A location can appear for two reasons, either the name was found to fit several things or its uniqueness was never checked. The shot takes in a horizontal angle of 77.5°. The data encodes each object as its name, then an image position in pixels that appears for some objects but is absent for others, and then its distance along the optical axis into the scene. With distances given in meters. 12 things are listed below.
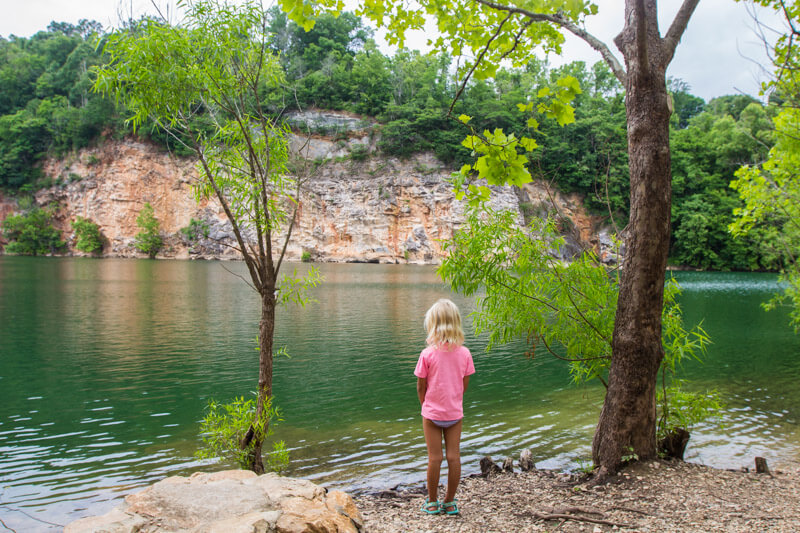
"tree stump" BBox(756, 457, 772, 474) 5.74
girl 4.18
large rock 3.54
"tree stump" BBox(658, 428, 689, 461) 5.71
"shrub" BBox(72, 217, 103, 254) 67.94
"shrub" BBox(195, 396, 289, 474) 5.68
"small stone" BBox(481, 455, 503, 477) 6.44
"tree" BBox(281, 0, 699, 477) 4.89
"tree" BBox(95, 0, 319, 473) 5.28
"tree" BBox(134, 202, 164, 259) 67.89
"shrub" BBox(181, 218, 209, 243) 69.75
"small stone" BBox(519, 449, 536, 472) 6.70
